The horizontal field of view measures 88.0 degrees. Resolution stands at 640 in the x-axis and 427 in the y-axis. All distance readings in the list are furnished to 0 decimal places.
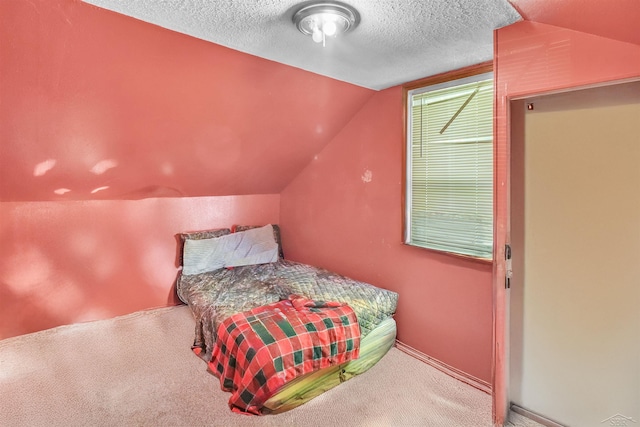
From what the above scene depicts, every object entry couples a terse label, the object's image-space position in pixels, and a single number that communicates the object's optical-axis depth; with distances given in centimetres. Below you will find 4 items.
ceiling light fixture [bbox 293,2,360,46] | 151
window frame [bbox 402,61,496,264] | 221
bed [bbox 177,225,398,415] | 190
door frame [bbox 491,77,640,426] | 175
